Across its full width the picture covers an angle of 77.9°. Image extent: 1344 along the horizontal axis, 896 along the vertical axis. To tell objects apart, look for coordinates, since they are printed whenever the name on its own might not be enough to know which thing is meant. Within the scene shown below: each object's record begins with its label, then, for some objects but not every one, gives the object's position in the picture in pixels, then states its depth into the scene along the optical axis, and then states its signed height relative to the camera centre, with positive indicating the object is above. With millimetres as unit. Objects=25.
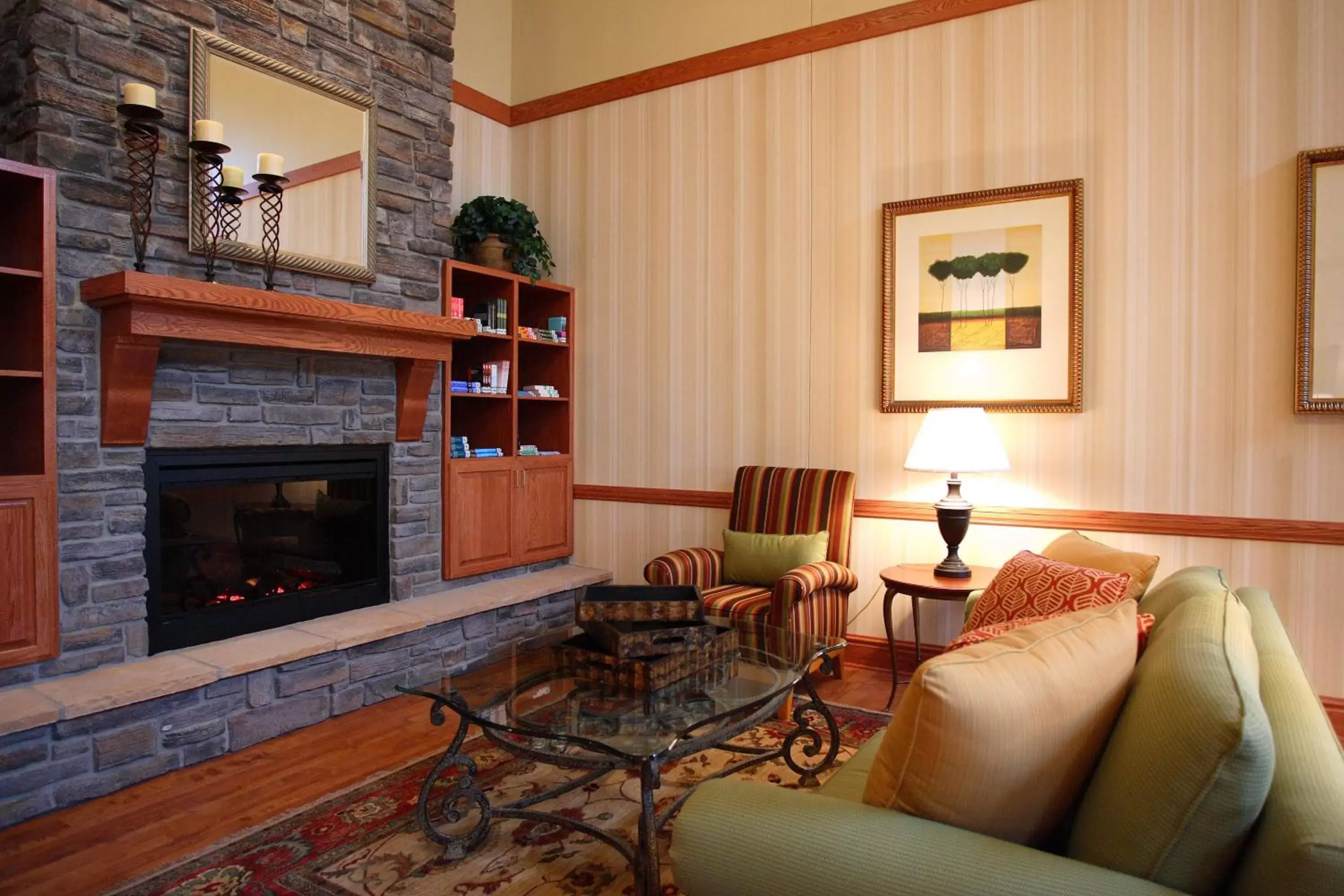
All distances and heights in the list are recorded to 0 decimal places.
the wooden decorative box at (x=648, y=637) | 2275 -563
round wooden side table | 3318 -595
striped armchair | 3469 -578
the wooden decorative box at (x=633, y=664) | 2250 -637
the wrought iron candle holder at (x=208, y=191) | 3148 +938
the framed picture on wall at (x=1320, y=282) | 3152 +606
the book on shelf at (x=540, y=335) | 4711 +589
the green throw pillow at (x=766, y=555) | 3852 -552
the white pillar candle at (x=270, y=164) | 3260 +1070
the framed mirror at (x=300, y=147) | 3264 +1232
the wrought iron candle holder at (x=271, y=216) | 3350 +897
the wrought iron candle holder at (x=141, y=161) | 2908 +985
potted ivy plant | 4500 +1104
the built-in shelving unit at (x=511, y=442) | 4320 -33
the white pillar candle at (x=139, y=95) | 2840 +1165
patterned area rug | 2143 -1159
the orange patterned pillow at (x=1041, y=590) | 2086 -401
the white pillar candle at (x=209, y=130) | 3021 +1110
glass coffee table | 1970 -719
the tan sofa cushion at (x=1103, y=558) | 2303 -363
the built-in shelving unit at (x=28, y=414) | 2658 +65
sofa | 938 -552
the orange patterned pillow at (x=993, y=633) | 1647 -397
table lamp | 3428 -63
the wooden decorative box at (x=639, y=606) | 2381 -490
